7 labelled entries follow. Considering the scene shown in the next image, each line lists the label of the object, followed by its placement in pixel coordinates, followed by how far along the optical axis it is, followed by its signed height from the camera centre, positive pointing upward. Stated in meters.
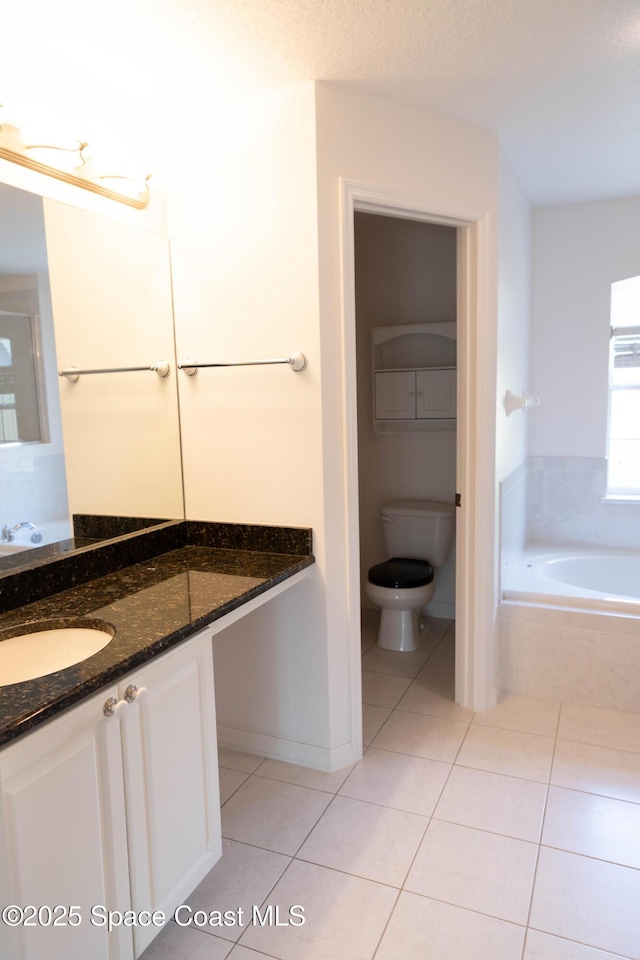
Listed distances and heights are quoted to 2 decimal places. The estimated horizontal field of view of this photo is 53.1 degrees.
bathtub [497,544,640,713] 2.77 -1.09
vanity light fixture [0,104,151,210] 1.73 +0.72
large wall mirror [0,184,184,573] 1.79 +0.10
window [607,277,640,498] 3.69 +0.01
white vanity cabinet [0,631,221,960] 1.17 -0.85
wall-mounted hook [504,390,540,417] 3.01 -0.02
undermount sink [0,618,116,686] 1.53 -0.58
